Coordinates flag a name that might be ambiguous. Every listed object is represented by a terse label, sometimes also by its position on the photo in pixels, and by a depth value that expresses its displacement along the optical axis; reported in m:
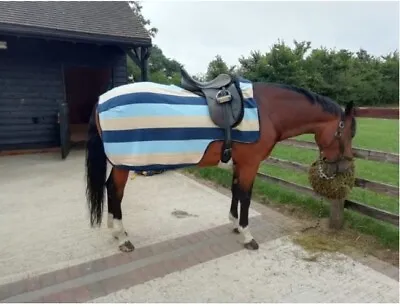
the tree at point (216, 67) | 21.50
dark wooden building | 6.57
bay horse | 2.74
